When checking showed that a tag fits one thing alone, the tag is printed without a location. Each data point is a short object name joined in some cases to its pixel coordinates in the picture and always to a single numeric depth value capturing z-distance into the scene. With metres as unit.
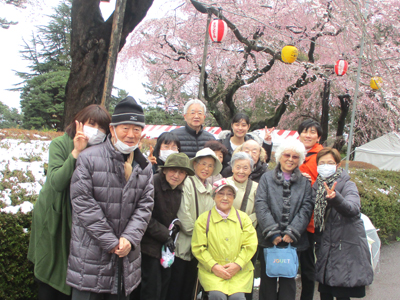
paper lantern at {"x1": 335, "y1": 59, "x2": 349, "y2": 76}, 8.32
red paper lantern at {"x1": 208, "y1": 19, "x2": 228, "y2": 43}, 6.84
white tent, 18.20
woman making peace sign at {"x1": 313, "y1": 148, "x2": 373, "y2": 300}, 2.66
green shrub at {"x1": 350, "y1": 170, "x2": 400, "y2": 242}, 5.56
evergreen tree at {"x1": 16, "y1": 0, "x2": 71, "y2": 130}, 15.93
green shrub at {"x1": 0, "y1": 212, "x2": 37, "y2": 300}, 2.30
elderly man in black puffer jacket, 3.62
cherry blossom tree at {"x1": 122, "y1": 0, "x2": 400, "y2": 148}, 10.87
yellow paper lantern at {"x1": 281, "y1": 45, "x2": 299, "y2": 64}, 7.73
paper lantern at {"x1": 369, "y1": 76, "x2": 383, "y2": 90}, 8.24
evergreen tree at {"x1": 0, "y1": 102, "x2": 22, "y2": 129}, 18.73
